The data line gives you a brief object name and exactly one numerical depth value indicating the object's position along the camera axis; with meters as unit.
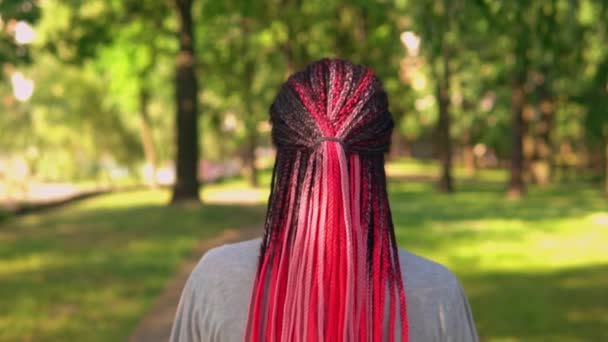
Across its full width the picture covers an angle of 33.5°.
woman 2.18
